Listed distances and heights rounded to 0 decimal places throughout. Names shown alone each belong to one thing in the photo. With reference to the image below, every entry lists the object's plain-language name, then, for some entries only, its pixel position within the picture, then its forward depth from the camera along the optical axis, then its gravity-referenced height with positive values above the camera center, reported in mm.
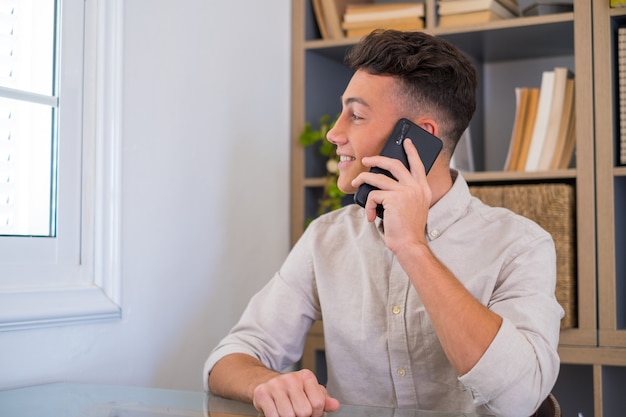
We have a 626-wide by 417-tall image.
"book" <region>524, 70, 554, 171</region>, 2070 +281
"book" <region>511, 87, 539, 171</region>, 2104 +272
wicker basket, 1968 +35
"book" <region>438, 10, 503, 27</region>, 2125 +567
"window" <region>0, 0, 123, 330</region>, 1515 +125
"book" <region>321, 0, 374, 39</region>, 2297 +614
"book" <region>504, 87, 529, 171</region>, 2117 +274
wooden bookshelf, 1951 +269
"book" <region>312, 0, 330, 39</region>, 2330 +619
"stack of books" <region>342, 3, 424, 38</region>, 2195 +594
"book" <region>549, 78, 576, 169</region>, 2049 +248
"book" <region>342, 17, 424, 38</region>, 2195 +571
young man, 1283 -96
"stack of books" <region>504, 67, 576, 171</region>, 2057 +271
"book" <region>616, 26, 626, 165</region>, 1943 +343
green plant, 2230 +200
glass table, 1144 -267
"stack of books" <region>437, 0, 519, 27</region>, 2123 +586
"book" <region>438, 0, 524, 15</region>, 2194 +624
